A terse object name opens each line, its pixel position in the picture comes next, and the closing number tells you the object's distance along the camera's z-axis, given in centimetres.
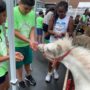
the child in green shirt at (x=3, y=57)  92
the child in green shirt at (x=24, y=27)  144
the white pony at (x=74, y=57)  86
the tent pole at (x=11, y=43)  75
